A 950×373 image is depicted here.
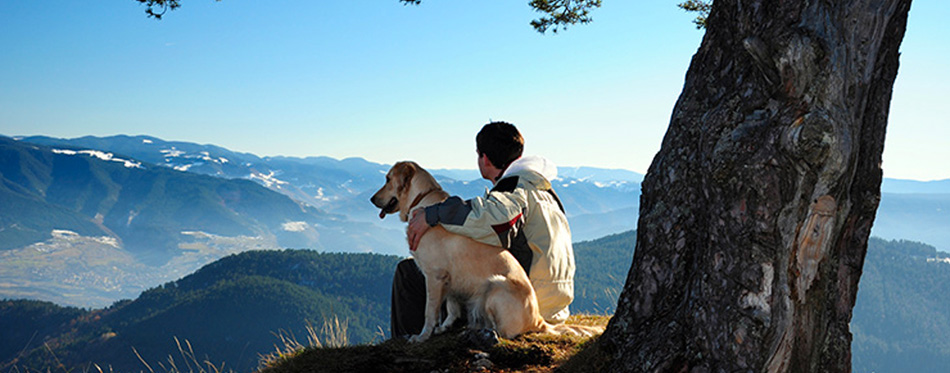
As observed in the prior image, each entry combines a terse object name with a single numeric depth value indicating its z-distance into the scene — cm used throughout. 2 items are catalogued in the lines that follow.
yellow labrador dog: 537
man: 533
